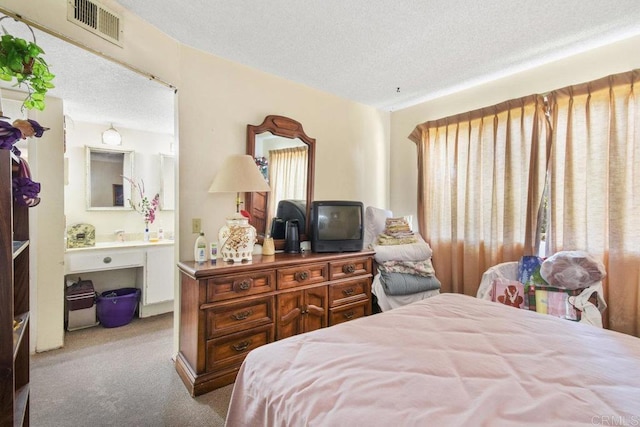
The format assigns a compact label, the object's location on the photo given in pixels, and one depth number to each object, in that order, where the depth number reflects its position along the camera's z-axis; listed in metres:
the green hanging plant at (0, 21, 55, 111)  0.94
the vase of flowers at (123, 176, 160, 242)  3.43
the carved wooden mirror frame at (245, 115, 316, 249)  2.47
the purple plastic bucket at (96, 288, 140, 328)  2.93
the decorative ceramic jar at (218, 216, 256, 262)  2.10
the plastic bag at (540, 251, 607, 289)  1.96
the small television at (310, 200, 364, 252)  2.66
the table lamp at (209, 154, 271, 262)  2.11
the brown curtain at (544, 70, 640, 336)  1.98
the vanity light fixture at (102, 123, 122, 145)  3.12
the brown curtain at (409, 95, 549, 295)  2.42
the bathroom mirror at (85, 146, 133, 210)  3.12
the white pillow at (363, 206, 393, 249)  3.09
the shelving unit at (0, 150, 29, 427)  0.81
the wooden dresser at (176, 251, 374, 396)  1.87
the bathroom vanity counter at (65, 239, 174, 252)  2.83
